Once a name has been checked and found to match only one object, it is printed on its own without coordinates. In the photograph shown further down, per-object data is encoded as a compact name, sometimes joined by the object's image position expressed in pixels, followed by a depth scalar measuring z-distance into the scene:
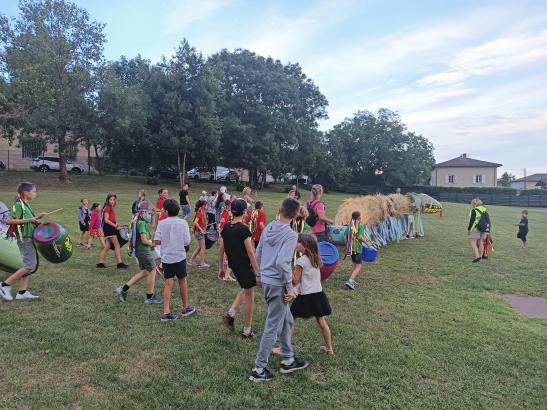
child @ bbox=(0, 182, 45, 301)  6.15
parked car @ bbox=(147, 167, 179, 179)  41.11
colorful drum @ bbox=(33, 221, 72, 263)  6.27
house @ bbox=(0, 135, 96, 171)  41.09
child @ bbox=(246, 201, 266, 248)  8.45
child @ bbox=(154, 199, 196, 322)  5.63
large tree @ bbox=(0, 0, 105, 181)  27.44
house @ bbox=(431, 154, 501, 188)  70.12
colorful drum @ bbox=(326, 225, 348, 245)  12.66
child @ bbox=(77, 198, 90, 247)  11.52
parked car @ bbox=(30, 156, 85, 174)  38.53
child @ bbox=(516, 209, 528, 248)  14.38
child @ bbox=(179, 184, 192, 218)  12.04
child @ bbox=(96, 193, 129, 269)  8.52
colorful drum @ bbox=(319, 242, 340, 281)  6.13
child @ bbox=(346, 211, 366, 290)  7.97
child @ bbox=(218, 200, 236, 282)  8.18
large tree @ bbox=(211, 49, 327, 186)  36.66
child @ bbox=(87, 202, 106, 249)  10.91
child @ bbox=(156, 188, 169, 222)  8.50
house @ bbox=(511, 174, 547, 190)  93.73
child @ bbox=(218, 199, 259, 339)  5.02
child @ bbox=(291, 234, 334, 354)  4.54
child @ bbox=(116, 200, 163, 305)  6.23
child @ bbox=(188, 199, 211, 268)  9.09
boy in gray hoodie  4.21
